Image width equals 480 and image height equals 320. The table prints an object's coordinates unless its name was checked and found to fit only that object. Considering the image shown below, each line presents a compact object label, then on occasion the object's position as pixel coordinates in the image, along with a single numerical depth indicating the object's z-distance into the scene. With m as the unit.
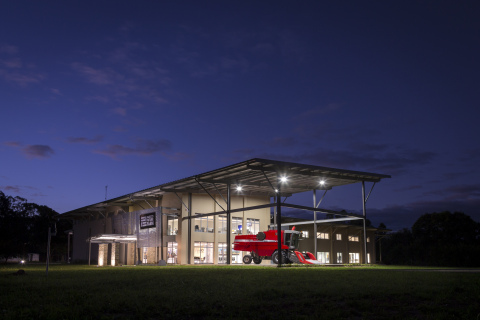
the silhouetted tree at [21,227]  59.32
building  37.47
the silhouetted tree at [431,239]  51.00
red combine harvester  35.14
